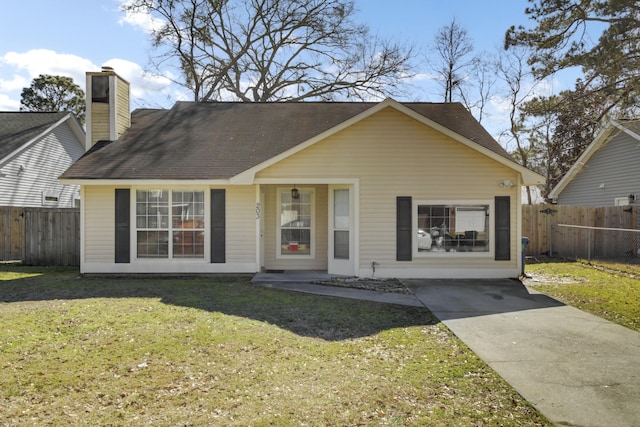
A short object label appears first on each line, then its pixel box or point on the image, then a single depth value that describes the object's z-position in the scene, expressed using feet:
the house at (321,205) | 36.37
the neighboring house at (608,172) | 56.24
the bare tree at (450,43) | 89.10
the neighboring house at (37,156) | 56.75
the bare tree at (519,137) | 86.48
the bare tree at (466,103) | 91.14
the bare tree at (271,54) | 80.69
